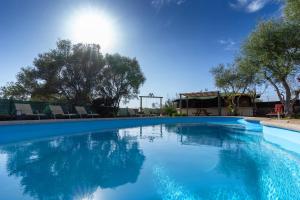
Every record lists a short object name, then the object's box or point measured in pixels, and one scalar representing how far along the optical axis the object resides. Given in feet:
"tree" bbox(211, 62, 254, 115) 43.16
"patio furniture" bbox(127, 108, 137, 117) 42.29
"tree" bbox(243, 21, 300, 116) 24.10
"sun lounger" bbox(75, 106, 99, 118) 30.35
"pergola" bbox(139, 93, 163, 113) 46.55
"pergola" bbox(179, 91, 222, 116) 48.17
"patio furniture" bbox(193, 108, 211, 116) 51.83
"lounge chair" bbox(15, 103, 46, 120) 23.12
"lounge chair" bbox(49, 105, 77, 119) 26.45
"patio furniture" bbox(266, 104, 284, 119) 25.37
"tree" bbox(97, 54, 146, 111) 37.45
